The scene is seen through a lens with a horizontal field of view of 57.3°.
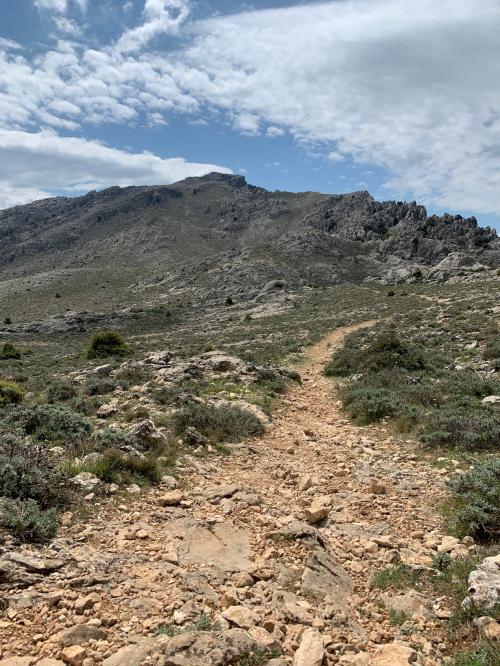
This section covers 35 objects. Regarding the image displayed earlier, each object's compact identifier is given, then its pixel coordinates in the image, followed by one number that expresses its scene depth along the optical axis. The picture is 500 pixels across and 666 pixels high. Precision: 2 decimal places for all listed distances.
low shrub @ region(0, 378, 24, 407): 15.08
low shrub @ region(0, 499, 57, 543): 5.96
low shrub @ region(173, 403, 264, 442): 11.37
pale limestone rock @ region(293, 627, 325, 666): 4.26
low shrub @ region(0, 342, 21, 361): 35.05
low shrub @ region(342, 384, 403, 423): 13.20
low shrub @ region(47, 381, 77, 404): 15.41
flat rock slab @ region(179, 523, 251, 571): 6.06
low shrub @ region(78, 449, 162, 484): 8.16
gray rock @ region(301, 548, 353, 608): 5.52
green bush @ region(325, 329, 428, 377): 19.12
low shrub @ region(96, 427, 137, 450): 9.39
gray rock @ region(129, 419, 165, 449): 9.93
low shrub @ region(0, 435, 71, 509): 6.86
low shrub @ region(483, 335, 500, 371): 17.83
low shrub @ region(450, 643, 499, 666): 4.02
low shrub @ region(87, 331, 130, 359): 32.44
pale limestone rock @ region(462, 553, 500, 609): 4.72
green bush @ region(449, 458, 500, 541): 6.67
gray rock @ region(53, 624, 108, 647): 4.43
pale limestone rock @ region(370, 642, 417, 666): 4.34
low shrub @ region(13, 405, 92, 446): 10.17
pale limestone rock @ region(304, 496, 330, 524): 7.45
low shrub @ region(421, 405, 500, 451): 10.09
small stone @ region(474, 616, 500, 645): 4.30
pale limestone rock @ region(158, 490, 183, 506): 7.82
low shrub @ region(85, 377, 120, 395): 15.91
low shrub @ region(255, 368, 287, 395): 16.88
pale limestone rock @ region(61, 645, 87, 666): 4.21
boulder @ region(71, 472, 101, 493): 7.60
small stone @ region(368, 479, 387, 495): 8.59
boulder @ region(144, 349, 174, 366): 20.50
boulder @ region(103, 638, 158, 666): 4.18
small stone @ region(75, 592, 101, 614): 4.88
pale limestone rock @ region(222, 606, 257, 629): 4.70
